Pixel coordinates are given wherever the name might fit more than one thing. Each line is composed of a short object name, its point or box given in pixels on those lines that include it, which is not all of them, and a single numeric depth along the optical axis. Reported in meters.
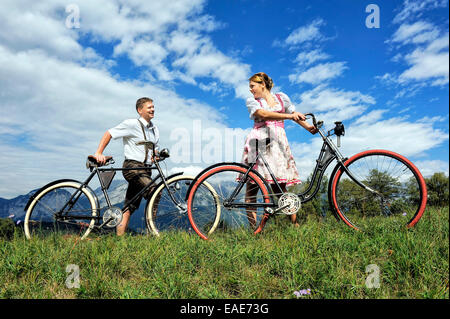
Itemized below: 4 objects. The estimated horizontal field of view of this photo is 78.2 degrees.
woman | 4.27
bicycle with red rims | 3.82
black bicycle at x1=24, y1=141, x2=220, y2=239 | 4.48
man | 4.64
